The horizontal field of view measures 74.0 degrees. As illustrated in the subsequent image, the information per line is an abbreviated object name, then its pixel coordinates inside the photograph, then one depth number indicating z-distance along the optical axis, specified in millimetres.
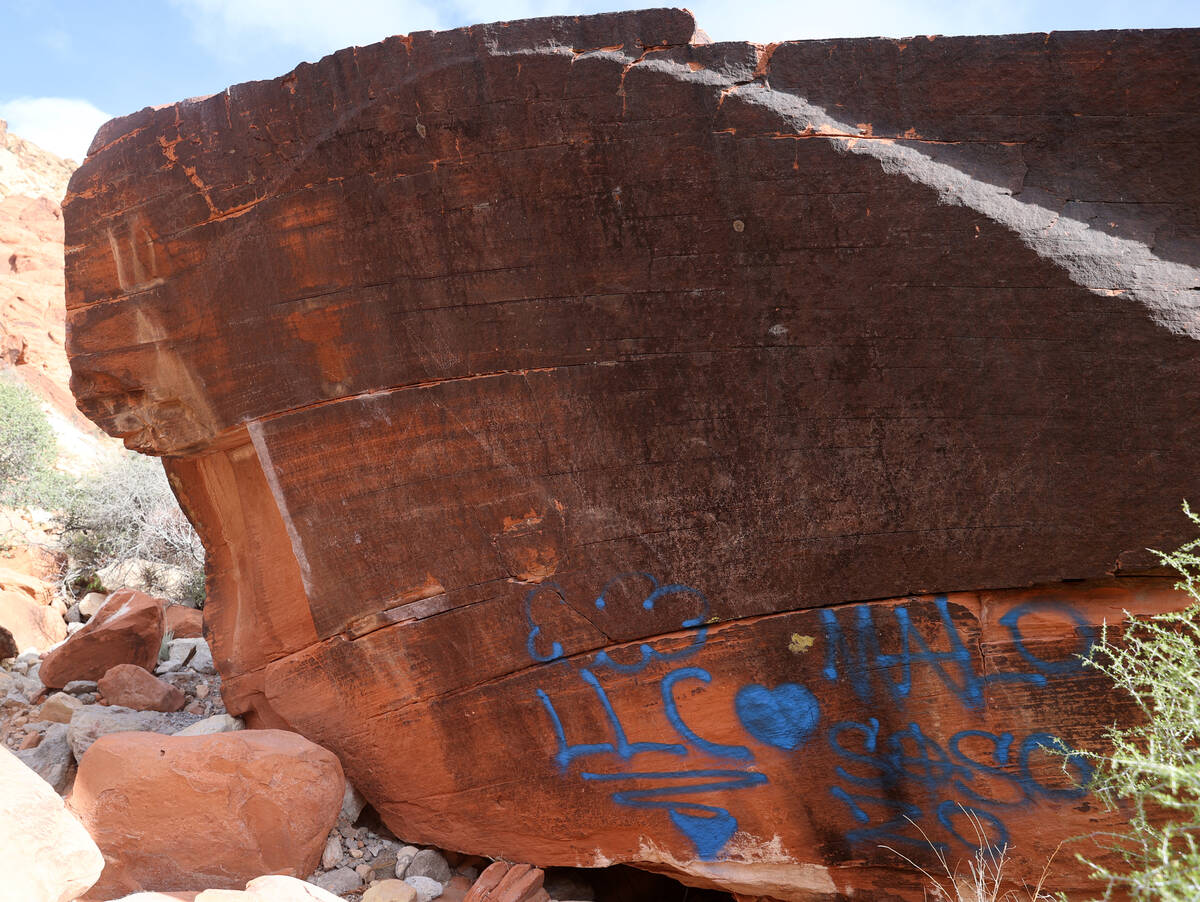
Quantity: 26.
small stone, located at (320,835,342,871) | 3203
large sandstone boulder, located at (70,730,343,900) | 2920
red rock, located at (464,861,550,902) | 3082
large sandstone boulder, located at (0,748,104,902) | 2049
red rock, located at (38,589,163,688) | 4465
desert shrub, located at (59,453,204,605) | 6891
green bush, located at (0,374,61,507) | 8891
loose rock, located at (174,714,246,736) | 3566
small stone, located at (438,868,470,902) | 3201
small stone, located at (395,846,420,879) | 3273
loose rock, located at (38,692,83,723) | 4055
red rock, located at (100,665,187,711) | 4180
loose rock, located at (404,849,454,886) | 3285
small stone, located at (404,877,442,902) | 3117
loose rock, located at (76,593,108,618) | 6430
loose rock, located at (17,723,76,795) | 3557
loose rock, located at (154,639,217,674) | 4801
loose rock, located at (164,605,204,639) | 5543
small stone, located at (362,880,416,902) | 3006
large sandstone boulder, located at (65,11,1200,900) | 2740
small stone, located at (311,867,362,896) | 3088
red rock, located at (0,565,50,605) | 6164
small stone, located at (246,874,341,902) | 2445
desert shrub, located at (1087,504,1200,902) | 1858
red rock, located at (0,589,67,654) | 5470
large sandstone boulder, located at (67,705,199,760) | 3621
